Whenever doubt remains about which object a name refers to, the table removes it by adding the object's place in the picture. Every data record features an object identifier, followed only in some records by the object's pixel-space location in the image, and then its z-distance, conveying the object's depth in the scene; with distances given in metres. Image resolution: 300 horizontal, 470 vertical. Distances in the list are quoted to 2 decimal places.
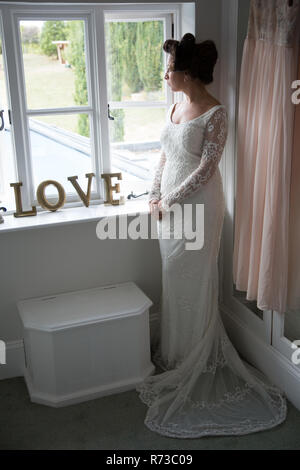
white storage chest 2.71
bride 2.62
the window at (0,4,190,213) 2.89
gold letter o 3.02
